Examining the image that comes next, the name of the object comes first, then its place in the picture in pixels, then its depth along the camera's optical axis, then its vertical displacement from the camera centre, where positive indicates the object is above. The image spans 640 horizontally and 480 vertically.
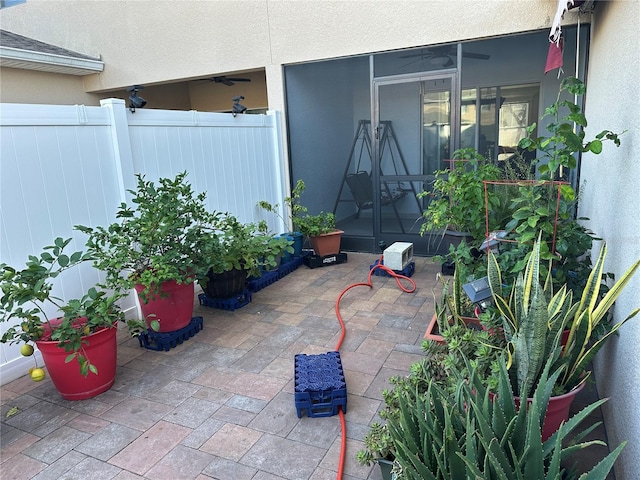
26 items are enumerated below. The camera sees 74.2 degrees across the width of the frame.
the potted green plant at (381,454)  1.76 -1.26
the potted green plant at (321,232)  5.24 -0.96
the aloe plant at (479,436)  1.24 -0.93
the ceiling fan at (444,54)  4.74 +1.03
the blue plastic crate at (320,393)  2.40 -1.34
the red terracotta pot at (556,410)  1.77 -1.12
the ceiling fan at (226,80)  6.31 +1.16
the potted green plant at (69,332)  2.47 -1.00
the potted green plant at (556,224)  2.27 -0.45
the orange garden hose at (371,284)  3.45 -1.39
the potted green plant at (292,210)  5.35 -0.72
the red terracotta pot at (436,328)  2.70 -1.19
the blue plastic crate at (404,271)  4.71 -1.34
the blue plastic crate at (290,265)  4.99 -1.32
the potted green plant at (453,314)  2.67 -1.08
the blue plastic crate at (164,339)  3.32 -1.38
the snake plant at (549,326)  1.78 -0.80
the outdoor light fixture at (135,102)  3.76 +0.54
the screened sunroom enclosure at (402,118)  4.84 +0.38
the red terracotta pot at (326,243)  5.27 -1.10
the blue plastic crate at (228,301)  4.05 -1.36
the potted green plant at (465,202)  3.12 -0.42
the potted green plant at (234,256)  3.69 -0.90
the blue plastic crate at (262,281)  4.53 -1.33
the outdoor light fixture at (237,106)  5.05 +0.60
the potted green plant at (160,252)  2.99 -0.66
